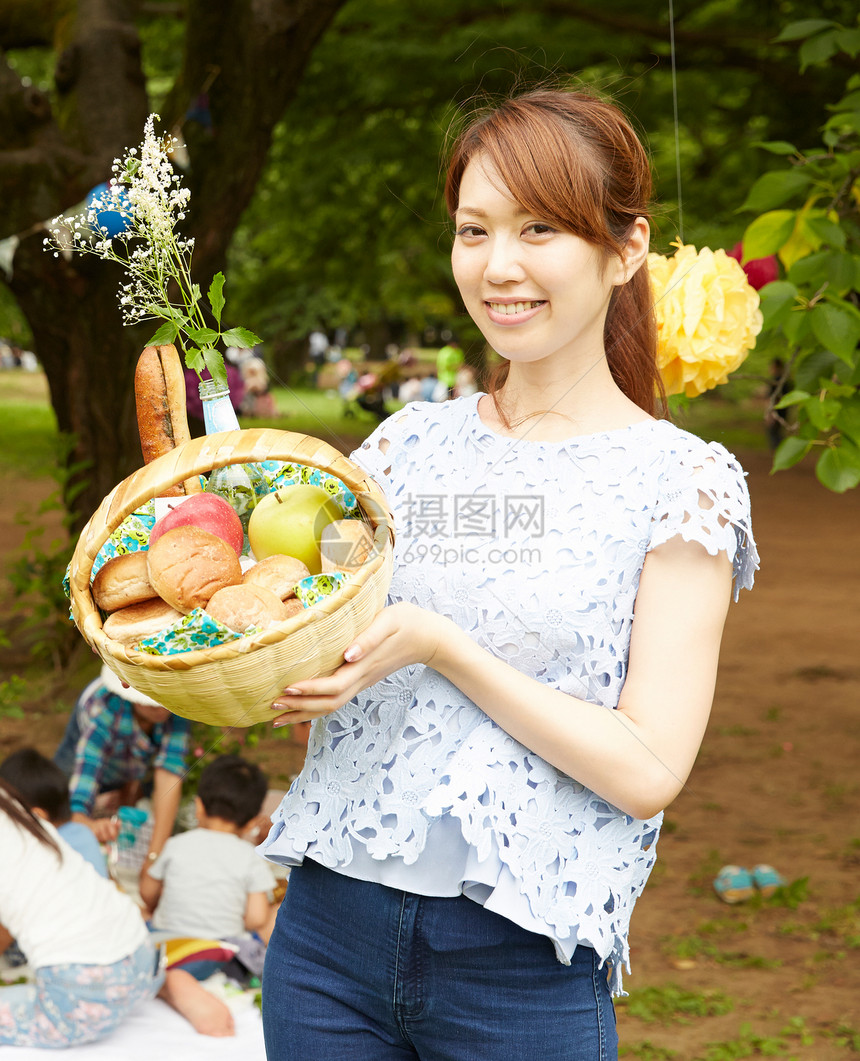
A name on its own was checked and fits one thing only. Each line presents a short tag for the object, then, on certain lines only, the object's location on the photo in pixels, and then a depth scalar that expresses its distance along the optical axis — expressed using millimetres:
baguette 1298
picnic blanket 2730
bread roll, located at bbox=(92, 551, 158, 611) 1242
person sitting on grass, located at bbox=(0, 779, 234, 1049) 2701
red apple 1211
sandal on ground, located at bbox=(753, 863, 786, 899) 4035
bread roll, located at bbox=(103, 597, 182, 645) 1182
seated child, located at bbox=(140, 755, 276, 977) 3209
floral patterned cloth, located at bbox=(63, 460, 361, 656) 1074
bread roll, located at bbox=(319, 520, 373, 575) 1190
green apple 1221
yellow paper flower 1775
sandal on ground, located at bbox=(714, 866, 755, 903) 4016
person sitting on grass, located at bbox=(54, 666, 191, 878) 3562
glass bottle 1328
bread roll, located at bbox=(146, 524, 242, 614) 1161
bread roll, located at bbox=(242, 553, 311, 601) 1161
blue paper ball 1283
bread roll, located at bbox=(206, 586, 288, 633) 1090
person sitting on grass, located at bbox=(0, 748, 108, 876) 3152
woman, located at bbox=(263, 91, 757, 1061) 1224
